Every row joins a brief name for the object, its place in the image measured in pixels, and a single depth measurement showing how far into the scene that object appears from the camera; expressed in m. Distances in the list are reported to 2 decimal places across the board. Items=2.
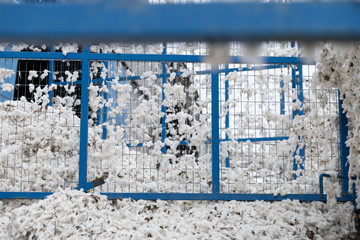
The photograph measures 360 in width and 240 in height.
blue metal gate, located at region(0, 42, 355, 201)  6.94
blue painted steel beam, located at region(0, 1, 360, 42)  1.37
